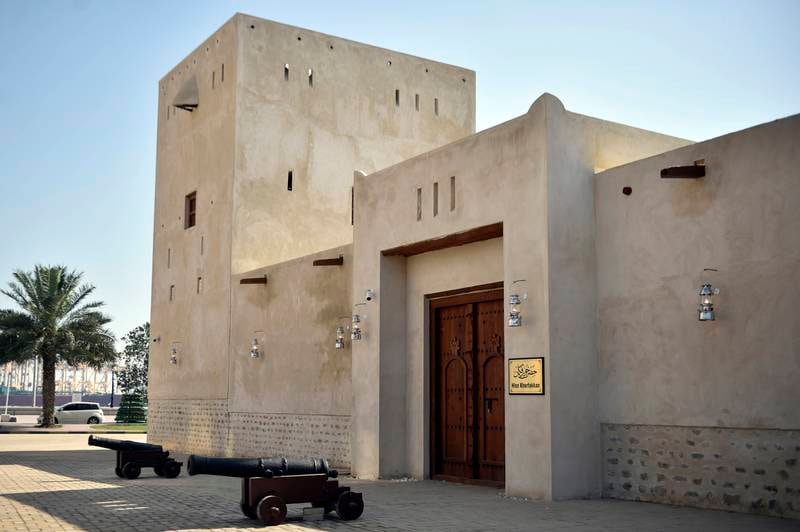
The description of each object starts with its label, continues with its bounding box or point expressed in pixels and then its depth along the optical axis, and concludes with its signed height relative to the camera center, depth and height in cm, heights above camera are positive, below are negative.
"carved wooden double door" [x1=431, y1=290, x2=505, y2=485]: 1303 +4
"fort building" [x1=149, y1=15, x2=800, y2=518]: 1000 +143
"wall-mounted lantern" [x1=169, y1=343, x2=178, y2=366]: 2247 +86
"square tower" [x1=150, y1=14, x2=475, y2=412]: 2006 +538
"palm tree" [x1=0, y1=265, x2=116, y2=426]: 3659 +252
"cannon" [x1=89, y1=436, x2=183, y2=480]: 1434 -102
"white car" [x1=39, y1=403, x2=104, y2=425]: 4216 -96
